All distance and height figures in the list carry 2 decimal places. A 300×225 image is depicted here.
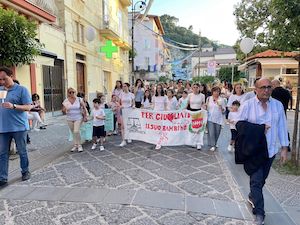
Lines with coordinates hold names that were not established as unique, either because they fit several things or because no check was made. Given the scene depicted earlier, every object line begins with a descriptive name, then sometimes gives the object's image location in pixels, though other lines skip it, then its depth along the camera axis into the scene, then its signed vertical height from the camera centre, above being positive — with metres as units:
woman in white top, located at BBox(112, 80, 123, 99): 9.09 -0.08
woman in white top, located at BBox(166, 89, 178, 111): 8.41 -0.48
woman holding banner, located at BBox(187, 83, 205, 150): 7.68 -0.35
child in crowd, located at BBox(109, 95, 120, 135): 8.52 -0.64
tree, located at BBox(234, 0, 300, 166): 5.38 +1.19
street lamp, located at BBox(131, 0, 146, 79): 19.60 +5.76
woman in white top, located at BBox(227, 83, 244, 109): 7.59 -0.24
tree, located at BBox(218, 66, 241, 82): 43.16 +2.08
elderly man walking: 3.41 -0.47
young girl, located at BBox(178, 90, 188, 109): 8.74 -0.49
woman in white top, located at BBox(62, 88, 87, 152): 6.92 -0.67
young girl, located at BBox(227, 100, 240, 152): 6.93 -1.07
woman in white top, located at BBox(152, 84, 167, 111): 8.23 -0.46
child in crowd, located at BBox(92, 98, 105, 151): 7.33 -0.92
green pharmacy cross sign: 17.36 +2.35
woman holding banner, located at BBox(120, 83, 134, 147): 8.05 -0.39
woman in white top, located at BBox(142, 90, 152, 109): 10.20 -0.53
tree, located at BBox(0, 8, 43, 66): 7.21 +1.29
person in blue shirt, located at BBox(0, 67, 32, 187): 4.63 -0.54
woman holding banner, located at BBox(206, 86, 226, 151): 7.23 -0.77
